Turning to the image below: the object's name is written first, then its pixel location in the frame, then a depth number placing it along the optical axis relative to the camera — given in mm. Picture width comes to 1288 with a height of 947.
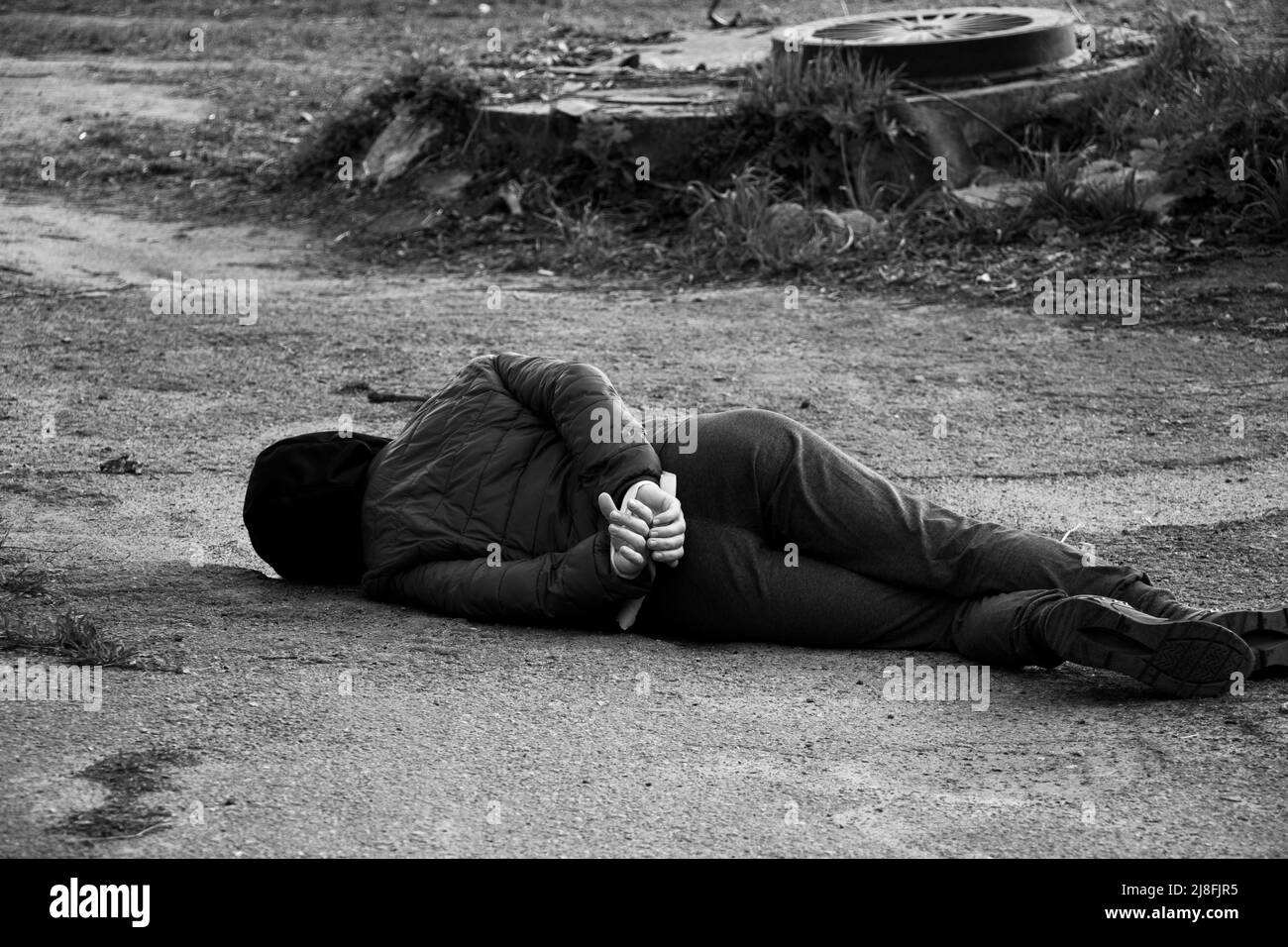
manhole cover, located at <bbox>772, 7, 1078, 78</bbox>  8141
